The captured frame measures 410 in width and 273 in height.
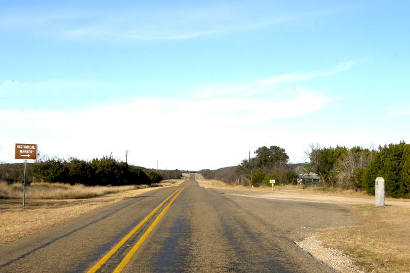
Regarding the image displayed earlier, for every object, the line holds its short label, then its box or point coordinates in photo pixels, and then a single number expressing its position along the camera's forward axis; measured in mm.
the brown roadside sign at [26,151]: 25819
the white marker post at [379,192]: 26031
